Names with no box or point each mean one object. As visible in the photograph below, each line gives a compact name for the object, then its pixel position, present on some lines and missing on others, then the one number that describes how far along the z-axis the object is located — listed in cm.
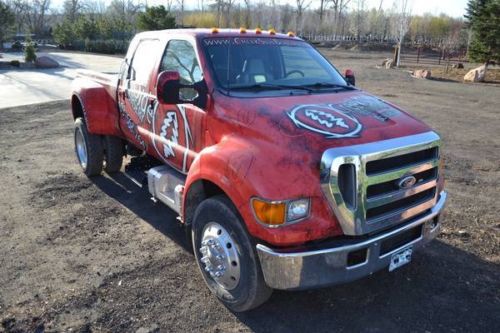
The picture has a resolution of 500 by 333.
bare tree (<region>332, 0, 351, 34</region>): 8519
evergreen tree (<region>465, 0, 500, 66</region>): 2347
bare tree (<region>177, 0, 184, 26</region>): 7956
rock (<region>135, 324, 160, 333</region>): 334
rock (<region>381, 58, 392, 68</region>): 3168
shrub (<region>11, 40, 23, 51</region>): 3834
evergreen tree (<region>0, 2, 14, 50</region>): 3345
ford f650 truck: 297
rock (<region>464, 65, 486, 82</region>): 2267
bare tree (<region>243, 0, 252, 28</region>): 6688
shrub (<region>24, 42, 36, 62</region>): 2511
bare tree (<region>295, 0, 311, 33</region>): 7881
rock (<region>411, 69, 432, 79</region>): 2394
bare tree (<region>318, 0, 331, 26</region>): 8506
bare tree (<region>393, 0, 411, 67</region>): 3175
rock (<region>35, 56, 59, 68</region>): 2484
